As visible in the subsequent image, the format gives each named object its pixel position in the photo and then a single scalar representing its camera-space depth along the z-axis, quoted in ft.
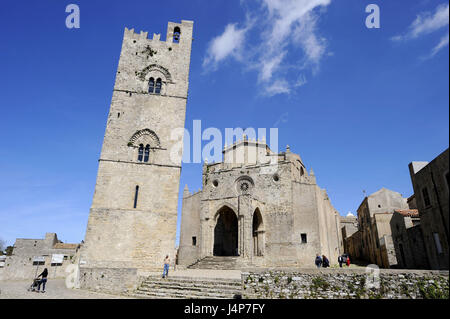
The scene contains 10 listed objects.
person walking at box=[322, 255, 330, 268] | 60.71
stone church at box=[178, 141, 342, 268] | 82.53
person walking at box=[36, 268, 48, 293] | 38.99
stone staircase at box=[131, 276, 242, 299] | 36.29
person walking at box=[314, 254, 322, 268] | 60.77
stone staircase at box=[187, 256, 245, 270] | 70.03
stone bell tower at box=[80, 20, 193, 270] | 53.93
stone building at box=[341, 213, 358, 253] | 140.43
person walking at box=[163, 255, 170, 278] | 44.77
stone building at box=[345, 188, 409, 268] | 67.78
